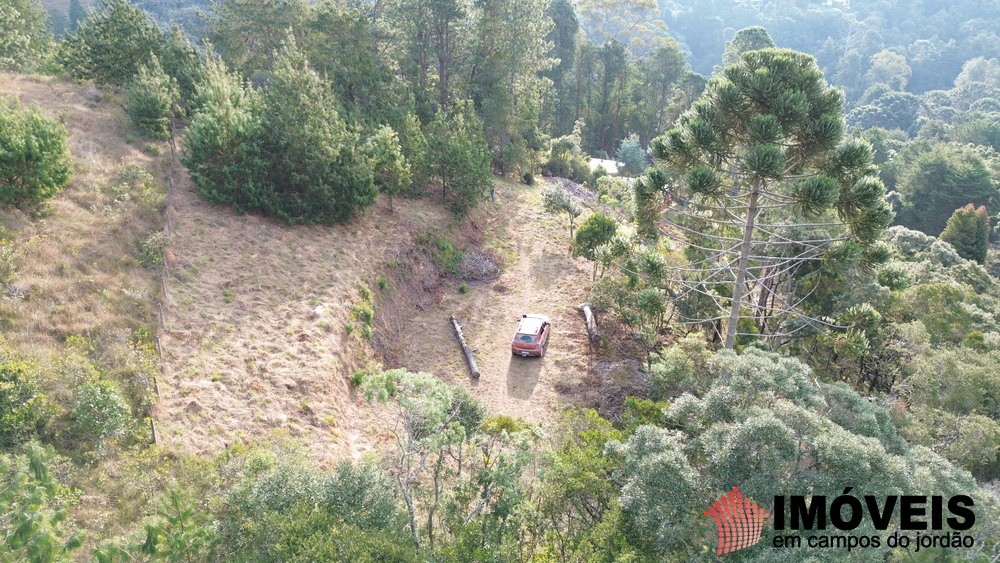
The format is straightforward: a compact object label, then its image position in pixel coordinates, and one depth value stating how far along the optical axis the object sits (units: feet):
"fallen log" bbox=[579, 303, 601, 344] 75.10
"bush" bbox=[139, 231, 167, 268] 55.83
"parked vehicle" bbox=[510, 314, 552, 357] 69.77
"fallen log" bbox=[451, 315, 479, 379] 67.74
